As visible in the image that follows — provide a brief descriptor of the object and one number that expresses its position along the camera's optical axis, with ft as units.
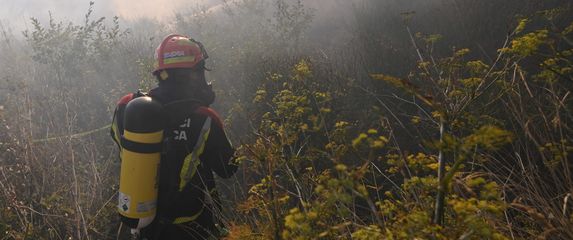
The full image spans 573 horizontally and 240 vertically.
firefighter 6.48
